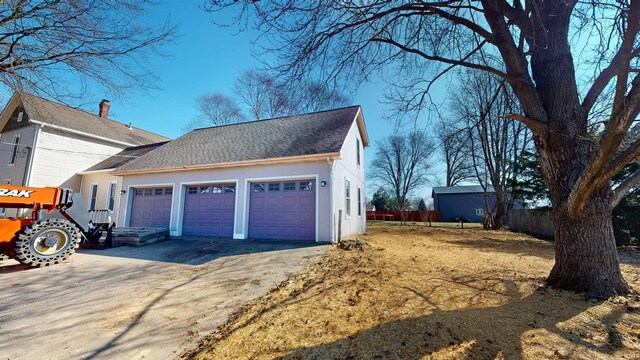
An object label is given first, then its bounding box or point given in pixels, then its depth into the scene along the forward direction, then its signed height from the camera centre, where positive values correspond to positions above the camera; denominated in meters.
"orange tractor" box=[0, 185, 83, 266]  5.66 -0.42
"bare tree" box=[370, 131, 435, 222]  35.60 +7.16
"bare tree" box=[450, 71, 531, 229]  17.06 +5.14
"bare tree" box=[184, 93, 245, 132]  24.34 +9.49
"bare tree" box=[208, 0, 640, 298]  3.36 +2.33
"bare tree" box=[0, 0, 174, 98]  4.56 +3.22
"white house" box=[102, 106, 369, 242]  8.91 +1.20
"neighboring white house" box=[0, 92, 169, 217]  13.37 +3.52
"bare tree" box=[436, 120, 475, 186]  32.12 +5.68
